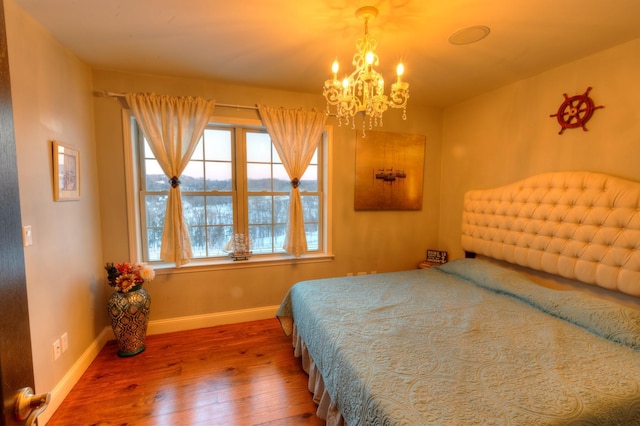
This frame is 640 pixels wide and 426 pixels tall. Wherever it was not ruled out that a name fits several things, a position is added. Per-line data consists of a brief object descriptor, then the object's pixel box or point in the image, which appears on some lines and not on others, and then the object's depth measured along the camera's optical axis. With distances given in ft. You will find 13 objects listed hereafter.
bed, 3.89
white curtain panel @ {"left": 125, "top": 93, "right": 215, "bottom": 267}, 8.54
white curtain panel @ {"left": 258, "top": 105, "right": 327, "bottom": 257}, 9.71
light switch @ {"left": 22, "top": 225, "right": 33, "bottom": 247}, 5.31
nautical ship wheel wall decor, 7.18
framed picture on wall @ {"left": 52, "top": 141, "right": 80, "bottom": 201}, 6.34
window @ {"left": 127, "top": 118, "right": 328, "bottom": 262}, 9.31
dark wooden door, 1.94
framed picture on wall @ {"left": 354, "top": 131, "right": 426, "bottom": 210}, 10.94
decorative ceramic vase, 7.77
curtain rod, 8.25
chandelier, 5.23
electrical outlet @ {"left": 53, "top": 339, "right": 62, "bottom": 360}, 6.21
